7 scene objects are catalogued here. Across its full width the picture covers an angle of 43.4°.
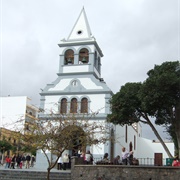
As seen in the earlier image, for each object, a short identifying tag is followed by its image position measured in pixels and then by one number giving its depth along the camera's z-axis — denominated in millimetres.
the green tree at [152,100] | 15757
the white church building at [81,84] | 21888
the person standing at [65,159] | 16844
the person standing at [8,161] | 19547
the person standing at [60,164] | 17519
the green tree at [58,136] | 11584
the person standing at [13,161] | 18701
